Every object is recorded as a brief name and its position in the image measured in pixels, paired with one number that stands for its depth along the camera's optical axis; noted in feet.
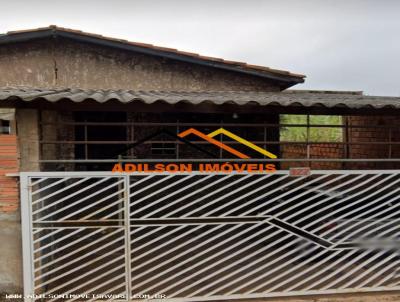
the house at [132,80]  23.16
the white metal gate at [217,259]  13.05
